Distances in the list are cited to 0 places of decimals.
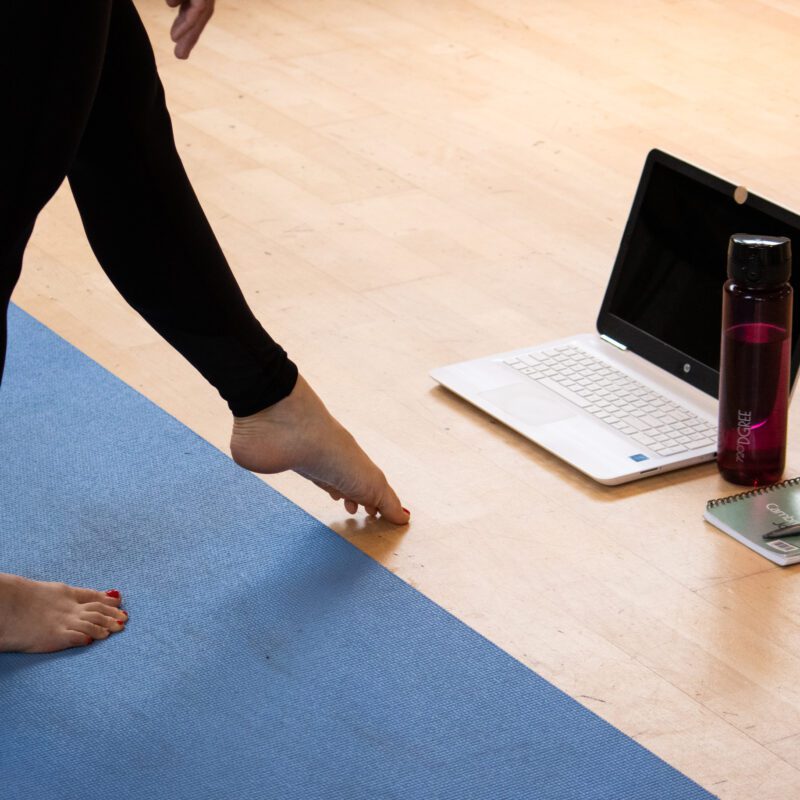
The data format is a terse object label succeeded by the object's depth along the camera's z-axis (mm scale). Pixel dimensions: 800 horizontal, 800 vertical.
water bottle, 3297
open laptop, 3442
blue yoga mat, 2976
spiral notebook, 3276
